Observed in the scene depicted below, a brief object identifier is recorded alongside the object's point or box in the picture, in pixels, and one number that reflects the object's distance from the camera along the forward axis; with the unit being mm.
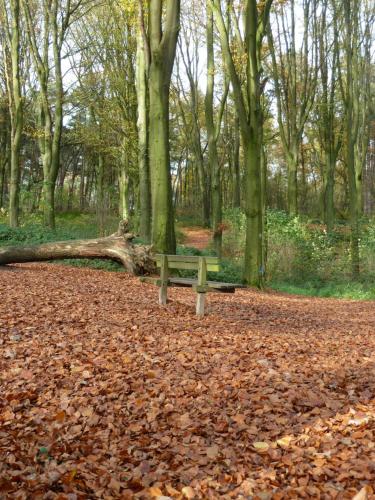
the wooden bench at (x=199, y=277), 7168
